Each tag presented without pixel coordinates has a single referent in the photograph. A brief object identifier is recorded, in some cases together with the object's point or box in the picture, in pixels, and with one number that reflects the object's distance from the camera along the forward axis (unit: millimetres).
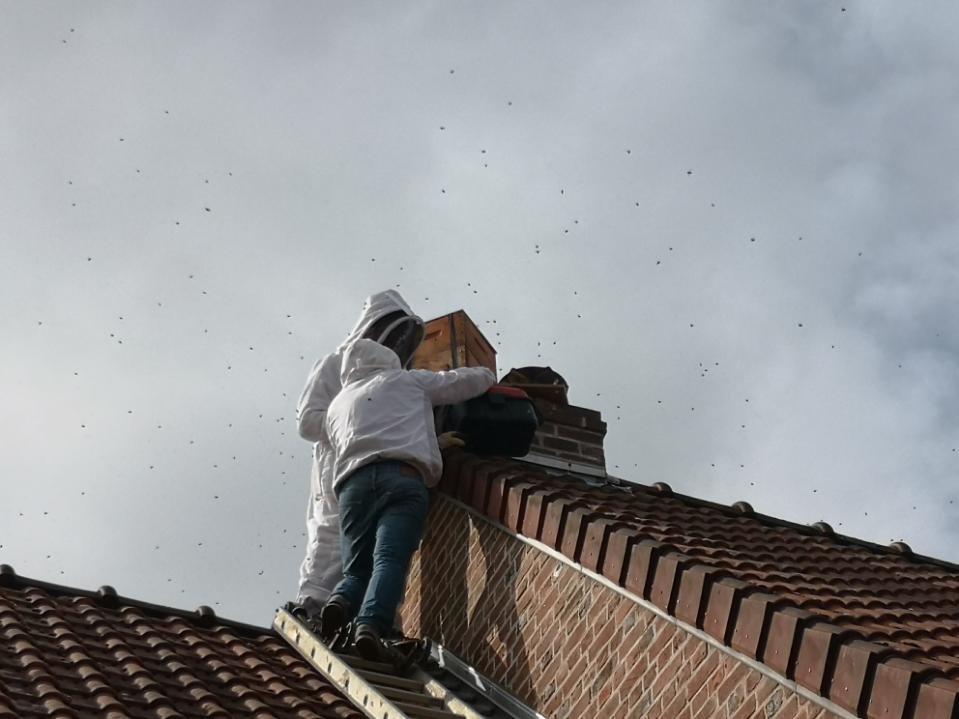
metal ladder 6531
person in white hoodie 7747
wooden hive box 11375
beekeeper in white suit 8695
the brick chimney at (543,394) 10047
